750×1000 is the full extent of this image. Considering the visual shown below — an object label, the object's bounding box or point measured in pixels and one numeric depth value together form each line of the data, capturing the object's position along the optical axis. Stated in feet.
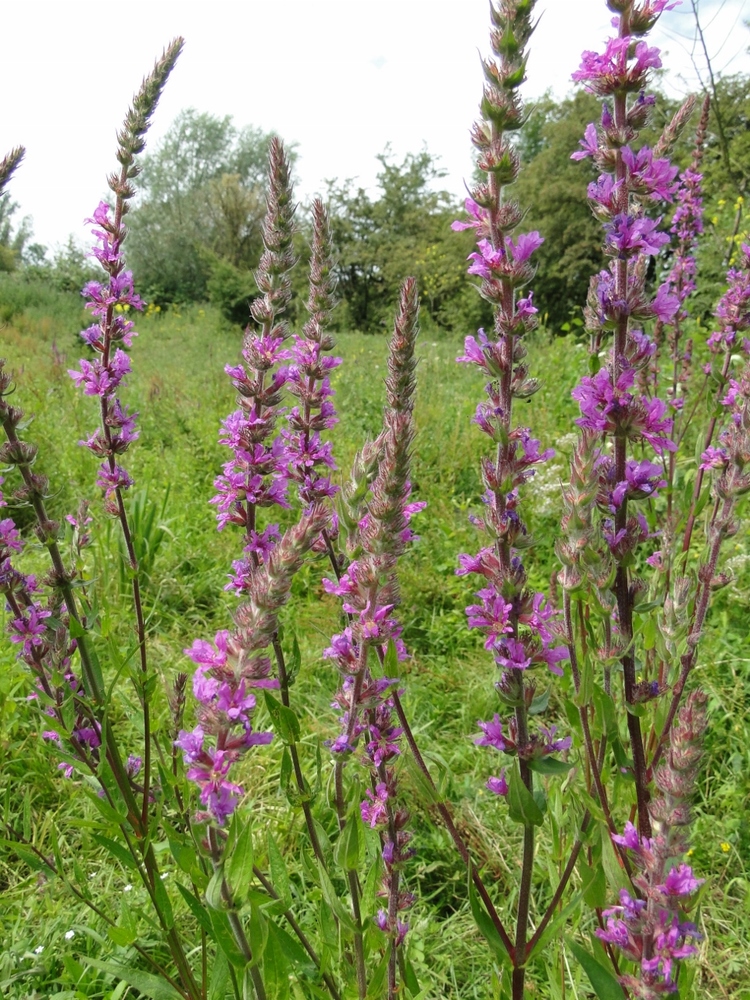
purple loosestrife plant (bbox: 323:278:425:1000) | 1.56
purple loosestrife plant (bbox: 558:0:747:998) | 1.55
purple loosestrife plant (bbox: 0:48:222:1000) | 2.03
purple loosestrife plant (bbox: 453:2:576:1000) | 1.60
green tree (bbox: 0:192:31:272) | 75.26
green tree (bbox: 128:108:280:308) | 74.53
